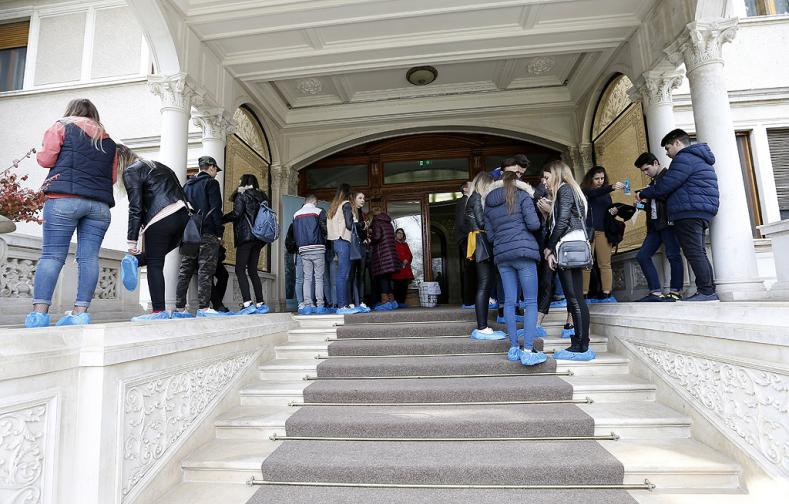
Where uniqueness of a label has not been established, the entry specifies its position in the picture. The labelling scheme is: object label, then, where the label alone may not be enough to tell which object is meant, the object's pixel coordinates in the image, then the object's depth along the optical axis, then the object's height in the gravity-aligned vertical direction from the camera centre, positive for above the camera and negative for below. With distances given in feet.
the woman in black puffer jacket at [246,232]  14.71 +2.66
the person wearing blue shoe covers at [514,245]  10.94 +1.40
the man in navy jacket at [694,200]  12.51 +2.69
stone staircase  7.18 -2.79
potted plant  13.34 +3.76
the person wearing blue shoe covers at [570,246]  10.90 +1.32
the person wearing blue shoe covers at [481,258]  12.91 +1.31
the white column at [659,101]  17.49 +7.93
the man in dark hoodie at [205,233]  13.61 +2.51
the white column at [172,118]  16.72 +7.62
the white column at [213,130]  19.38 +8.26
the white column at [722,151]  13.62 +4.60
